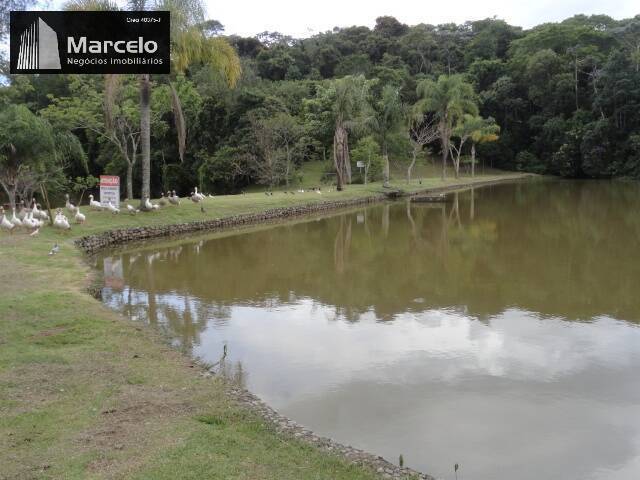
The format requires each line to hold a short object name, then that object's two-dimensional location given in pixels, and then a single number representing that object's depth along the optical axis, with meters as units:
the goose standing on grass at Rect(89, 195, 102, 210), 20.31
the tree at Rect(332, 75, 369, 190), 33.84
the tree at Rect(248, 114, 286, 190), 38.25
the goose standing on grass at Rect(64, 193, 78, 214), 19.35
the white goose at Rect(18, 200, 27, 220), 18.00
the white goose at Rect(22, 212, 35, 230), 16.73
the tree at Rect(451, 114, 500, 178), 49.25
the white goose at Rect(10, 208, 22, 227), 16.95
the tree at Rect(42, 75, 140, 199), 29.81
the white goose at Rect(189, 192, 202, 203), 24.05
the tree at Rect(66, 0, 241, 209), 19.31
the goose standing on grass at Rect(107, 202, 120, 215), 20.19
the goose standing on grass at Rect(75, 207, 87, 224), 18.16
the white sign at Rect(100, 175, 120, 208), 19.95
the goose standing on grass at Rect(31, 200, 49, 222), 18.05
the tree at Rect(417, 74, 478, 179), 45.81
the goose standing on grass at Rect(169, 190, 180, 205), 23.16
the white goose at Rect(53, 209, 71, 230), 16.97
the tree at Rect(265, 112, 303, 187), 38.78
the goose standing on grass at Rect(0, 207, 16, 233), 16.58
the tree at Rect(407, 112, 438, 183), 41.29
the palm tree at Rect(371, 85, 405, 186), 37.84
